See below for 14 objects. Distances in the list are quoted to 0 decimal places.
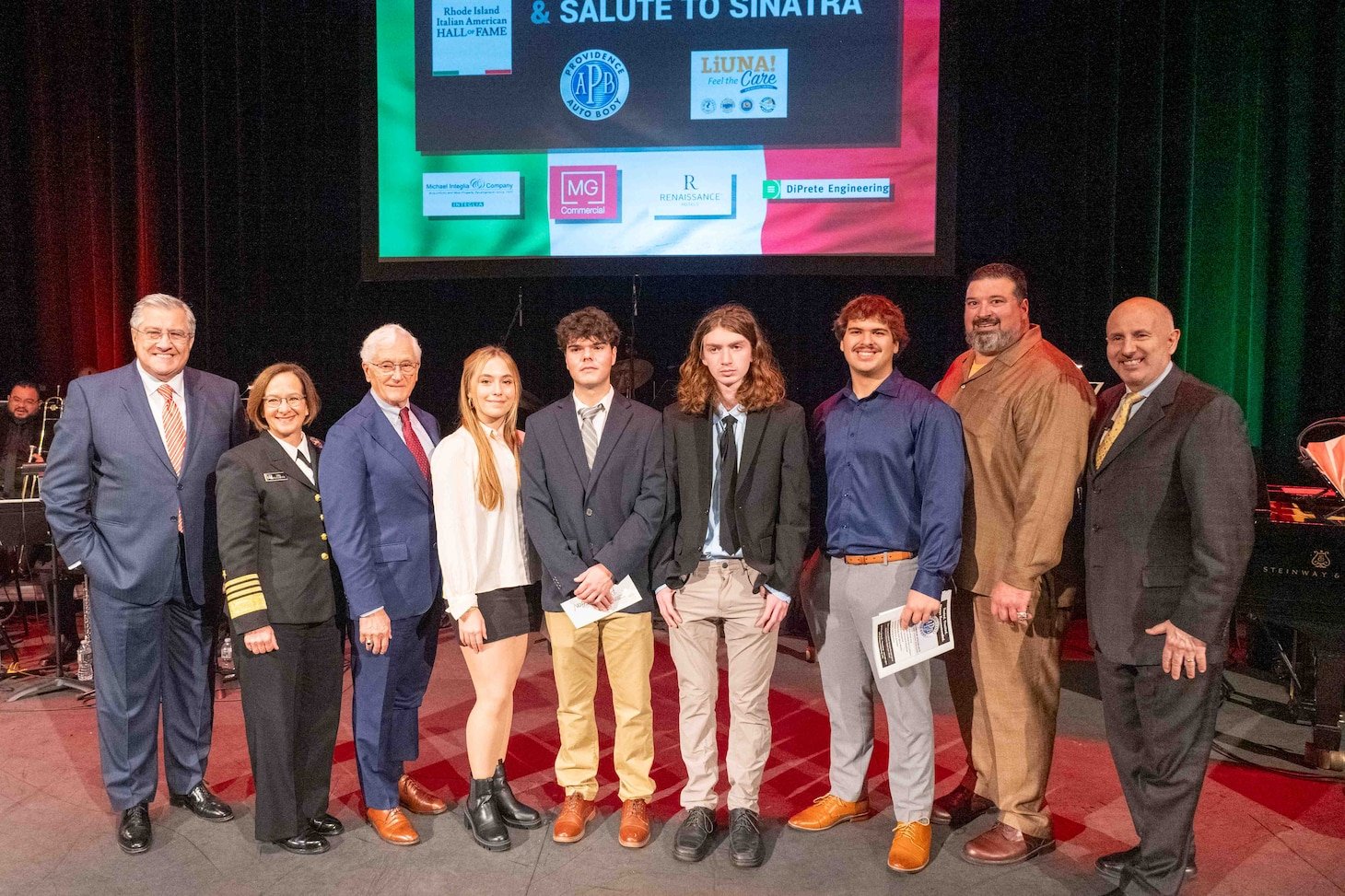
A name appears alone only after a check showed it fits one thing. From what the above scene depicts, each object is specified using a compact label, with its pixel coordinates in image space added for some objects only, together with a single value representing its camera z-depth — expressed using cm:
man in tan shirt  254
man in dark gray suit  224
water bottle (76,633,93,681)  429
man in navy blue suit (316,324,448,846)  257
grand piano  310
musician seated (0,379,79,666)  500
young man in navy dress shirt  249
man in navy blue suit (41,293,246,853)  272
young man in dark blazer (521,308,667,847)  259
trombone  440
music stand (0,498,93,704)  421
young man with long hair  259
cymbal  518
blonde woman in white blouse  258
